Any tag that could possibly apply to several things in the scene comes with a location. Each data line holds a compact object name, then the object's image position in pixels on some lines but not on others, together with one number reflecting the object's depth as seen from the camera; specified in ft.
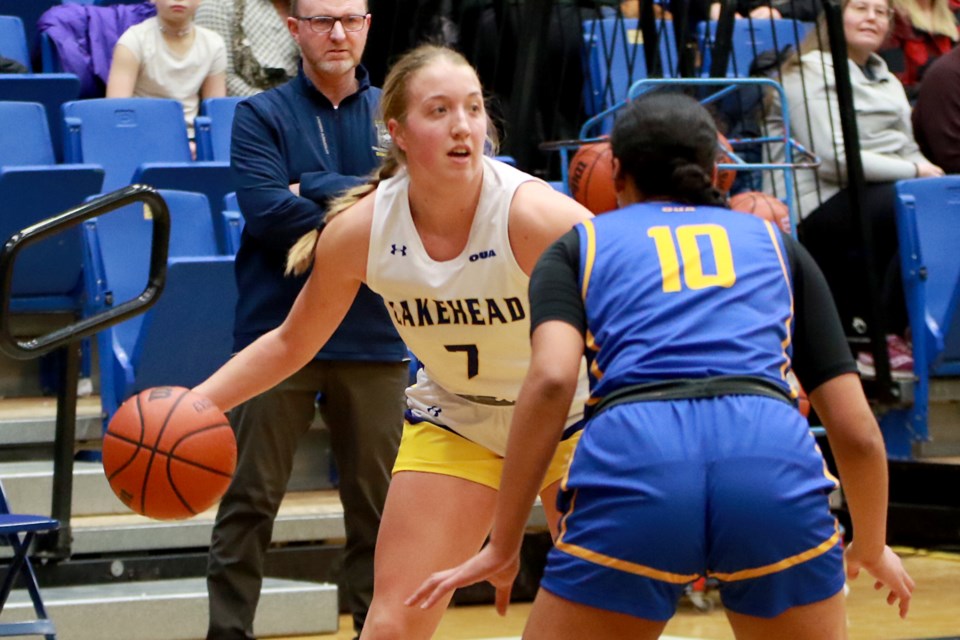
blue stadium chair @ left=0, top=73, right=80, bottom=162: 41.40
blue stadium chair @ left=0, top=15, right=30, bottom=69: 44.29
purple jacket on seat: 44.34
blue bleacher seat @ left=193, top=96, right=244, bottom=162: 41.30
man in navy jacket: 27.20
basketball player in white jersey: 20.58
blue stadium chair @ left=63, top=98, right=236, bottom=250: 39.26
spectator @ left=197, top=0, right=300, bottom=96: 45.18
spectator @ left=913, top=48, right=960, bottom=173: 43.61
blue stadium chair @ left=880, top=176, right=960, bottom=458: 40.00
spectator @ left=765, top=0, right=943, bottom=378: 41.42
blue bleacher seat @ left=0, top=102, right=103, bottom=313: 34.52
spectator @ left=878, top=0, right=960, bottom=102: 48.93
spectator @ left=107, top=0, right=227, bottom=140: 42.43
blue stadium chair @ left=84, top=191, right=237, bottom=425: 33.22
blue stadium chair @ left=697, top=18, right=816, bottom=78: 50.88
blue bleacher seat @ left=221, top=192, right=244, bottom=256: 36.59
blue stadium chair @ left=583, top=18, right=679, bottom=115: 44.62
